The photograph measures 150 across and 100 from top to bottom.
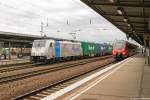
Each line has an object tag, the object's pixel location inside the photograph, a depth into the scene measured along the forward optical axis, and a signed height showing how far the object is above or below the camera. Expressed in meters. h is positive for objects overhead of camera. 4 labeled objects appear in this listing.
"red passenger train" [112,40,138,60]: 43.59 +0.08
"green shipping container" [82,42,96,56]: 50.98 +0.31
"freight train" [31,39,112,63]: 32.84 +0.10
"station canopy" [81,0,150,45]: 21.25 +3.40
